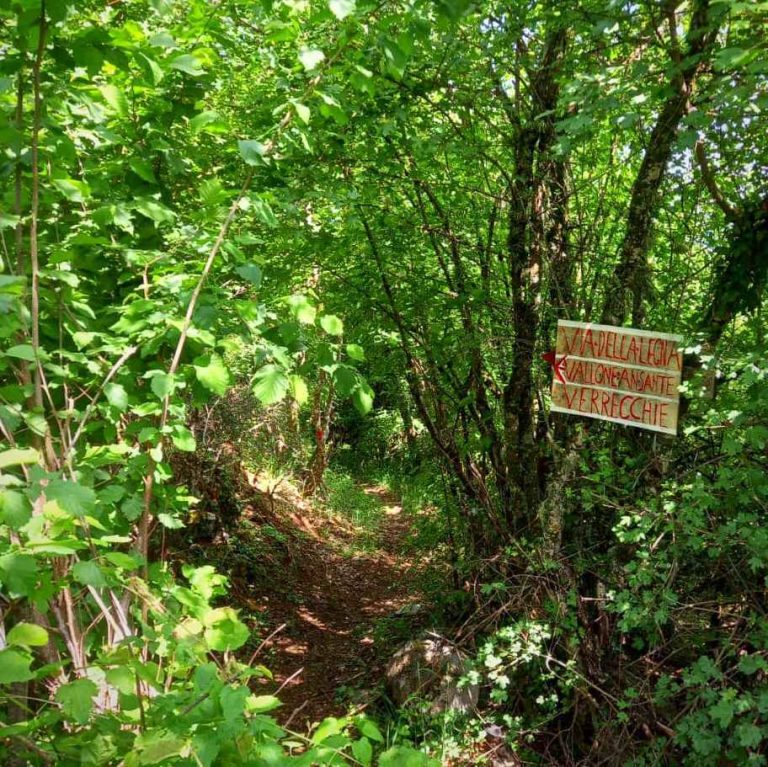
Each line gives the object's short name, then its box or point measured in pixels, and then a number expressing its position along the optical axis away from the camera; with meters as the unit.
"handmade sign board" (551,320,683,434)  2.98
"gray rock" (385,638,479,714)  4.09
